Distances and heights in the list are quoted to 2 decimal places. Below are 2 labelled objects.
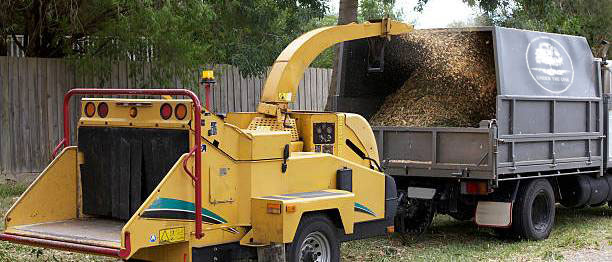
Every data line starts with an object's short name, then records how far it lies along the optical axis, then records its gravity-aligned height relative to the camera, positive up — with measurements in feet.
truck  36.50 -1.28
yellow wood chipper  24.94 -2.27
